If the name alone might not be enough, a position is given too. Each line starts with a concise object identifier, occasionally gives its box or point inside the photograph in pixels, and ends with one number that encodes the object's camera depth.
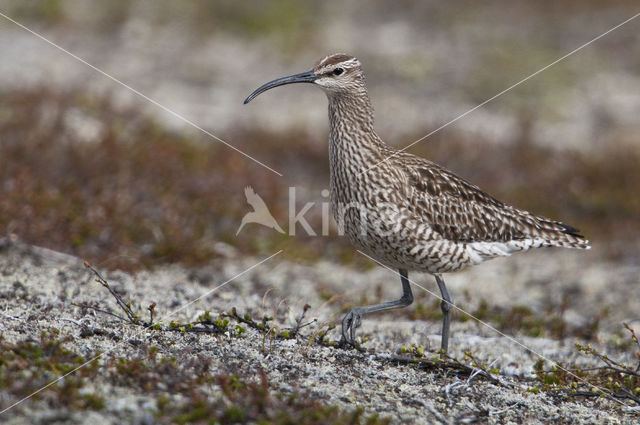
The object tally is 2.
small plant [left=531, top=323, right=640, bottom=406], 11.24
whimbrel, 12.46
